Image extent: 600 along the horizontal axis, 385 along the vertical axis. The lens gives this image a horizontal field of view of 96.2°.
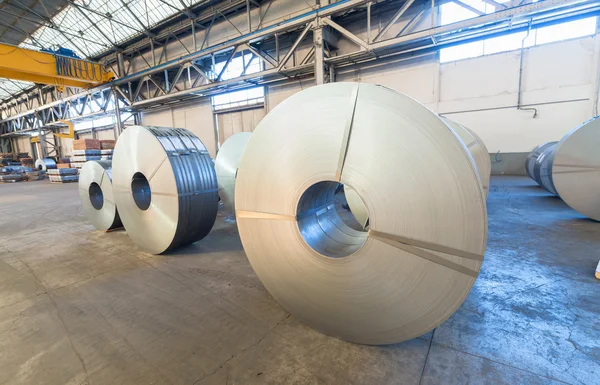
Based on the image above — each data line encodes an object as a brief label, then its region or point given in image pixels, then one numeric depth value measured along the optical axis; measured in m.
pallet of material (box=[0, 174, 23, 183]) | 15.43
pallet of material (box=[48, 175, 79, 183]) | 13.52
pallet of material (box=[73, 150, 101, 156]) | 12.78
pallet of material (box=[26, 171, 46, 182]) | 16.40
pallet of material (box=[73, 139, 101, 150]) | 12.81
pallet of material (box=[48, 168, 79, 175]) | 13.39
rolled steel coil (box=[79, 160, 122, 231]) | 4.16
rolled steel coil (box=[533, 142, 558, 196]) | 4.51
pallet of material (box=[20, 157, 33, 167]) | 19.20
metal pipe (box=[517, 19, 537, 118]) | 7.60
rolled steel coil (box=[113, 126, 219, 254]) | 3.06
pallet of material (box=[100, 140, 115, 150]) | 13.59
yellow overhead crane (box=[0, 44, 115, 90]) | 8.91
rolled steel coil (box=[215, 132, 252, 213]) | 5.61
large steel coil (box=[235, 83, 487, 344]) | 1.18
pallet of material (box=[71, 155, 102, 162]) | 12.84
